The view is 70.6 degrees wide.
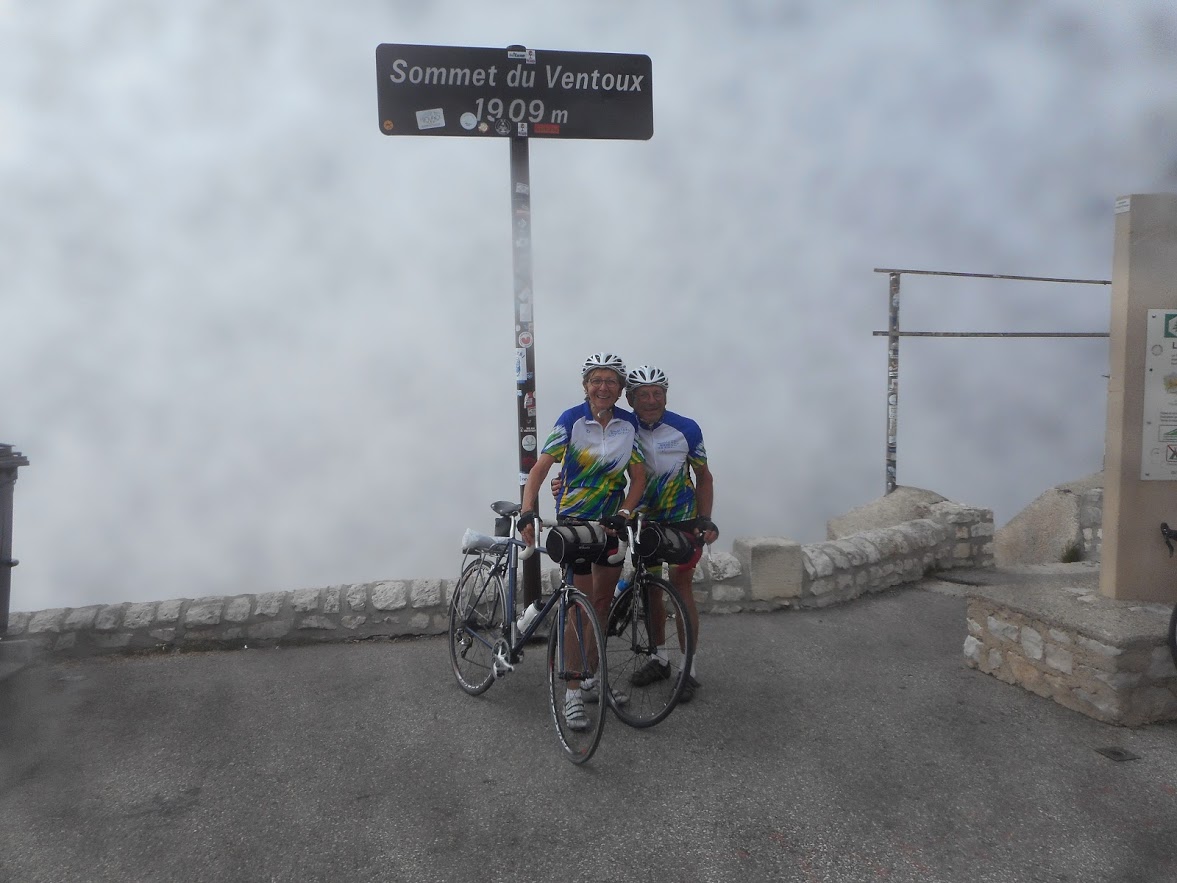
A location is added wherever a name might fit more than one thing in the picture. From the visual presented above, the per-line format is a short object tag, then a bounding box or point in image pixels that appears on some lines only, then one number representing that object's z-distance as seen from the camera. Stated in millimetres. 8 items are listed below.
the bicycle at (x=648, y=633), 3982
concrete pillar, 4469
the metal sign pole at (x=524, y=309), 5227
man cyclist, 4277
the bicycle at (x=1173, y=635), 3988
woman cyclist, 4082
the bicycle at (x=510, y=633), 3764
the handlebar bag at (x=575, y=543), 3842
